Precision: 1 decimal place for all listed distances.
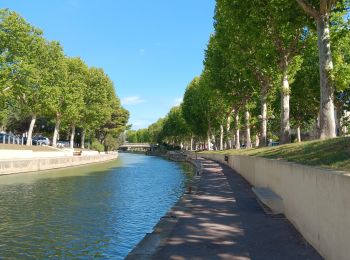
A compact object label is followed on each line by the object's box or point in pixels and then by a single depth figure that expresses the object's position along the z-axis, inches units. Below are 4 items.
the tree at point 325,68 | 719.1
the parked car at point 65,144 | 3248.3
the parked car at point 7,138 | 2554.1
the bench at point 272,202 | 527.8
